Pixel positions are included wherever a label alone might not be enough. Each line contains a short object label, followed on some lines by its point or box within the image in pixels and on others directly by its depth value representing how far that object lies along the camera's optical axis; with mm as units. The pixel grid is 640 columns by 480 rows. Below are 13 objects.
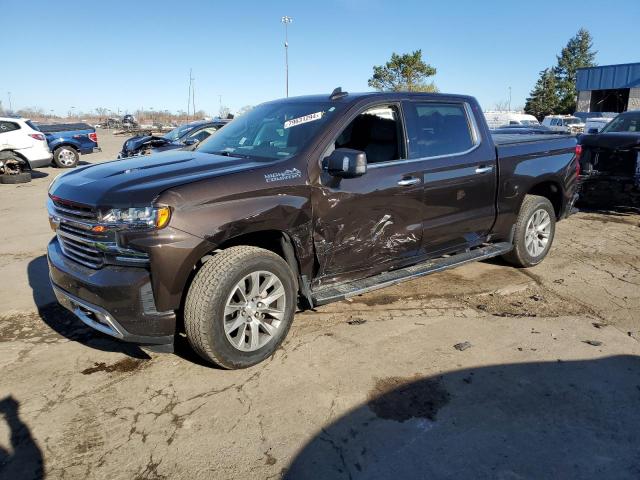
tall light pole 46281
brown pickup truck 3189
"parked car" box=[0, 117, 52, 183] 14578
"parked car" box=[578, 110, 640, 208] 8211
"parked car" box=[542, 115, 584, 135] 34500
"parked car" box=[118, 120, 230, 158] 12875
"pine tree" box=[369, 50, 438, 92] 47188
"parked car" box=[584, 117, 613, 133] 31691
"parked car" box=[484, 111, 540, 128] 39312
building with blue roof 45219
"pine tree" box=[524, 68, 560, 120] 66625
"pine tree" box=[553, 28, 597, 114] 76812
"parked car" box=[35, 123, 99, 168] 18047
